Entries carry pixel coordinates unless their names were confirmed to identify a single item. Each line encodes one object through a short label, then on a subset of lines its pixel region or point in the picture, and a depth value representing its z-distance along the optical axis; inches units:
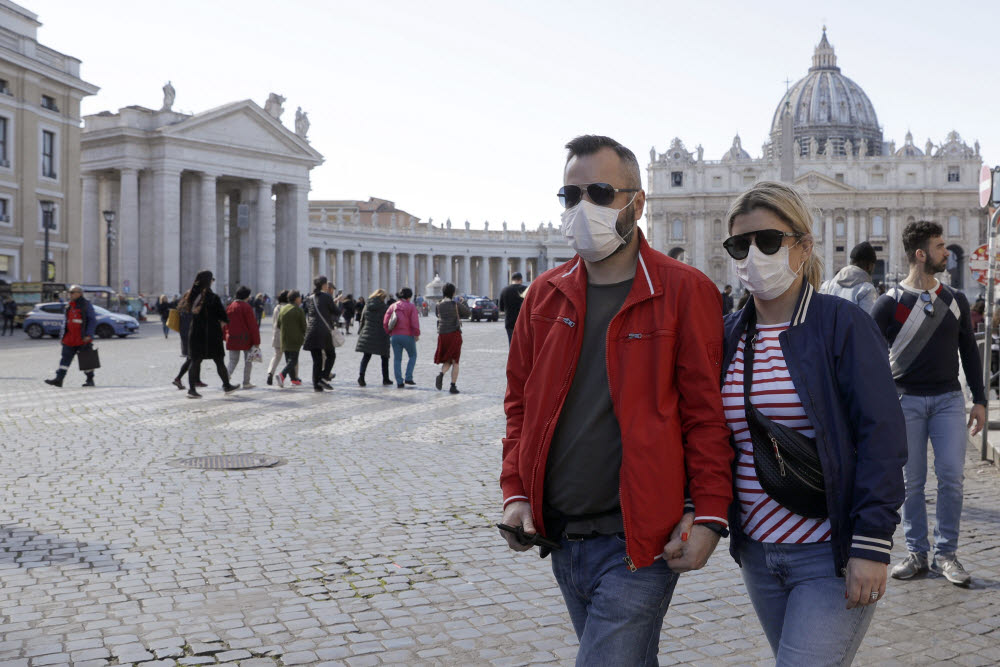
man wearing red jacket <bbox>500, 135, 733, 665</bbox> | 96.5
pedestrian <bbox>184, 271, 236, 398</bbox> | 562.3
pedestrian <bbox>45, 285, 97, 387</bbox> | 624.7
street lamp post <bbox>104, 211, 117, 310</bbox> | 1652.4
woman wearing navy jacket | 95.9
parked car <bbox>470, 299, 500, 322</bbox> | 2128.4
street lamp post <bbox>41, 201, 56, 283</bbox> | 1509.6
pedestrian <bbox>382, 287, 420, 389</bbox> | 628.7
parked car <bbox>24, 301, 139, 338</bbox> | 1256.2
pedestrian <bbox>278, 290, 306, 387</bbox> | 621.9
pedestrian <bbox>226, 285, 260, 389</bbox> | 606.5
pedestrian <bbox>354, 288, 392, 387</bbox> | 624.7
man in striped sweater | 205.6
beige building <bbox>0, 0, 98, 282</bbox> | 1599.4
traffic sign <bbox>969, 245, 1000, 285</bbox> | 605.8
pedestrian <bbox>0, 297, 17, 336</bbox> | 1334.9
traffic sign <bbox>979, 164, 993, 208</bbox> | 367.2
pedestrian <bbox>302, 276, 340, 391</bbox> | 608.1
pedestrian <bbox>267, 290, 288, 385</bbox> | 634.5
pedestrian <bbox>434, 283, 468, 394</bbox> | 605.8
